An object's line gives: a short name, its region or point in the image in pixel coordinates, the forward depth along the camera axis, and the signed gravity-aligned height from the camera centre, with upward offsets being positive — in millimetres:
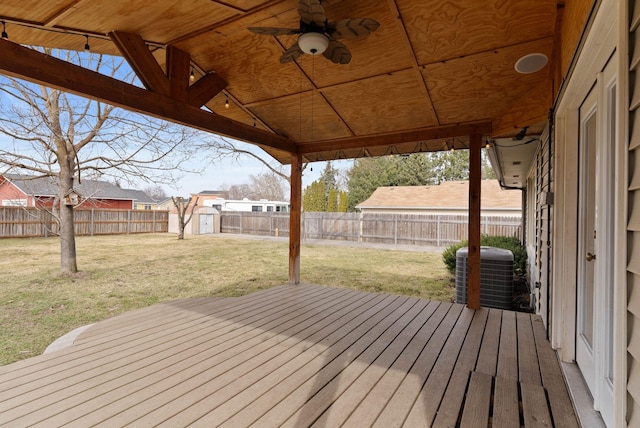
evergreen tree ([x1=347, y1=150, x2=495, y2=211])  22703 +3218
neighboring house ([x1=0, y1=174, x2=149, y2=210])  14820 +1061
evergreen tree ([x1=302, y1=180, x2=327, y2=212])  21016 +1006
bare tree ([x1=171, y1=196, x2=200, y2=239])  13477 +175
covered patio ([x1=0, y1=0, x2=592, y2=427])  1837 -1066
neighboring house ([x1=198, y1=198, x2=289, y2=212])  24531 +690
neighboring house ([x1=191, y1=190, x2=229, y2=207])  33856 +2184
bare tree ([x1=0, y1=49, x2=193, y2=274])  6309 +1613
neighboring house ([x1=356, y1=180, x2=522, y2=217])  12867 +664
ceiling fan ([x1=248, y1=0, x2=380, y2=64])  2234 +1394
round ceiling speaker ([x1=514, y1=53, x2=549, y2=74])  2652 +1319
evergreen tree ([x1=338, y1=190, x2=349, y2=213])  21295 +828
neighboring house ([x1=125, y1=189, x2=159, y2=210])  23900 +1031
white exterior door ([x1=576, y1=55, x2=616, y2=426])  1523 -146
